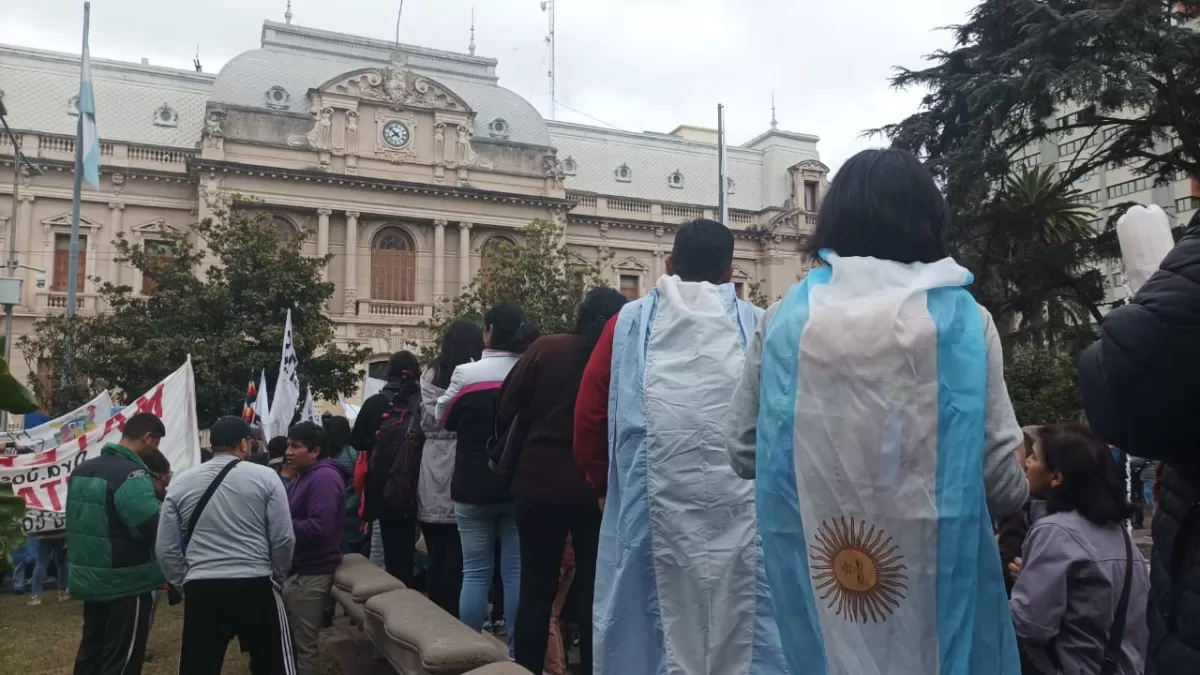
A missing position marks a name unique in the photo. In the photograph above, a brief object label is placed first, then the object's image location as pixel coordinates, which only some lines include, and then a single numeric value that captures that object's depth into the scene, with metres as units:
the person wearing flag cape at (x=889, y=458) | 2.31
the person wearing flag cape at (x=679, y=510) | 3.26
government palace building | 33.12
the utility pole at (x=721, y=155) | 25.02
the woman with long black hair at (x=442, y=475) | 6.10
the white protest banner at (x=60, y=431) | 8.59
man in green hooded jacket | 5.66
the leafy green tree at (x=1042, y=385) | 16.95
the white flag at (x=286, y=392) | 11.62
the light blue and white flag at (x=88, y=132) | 21.66
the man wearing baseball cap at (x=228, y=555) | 5.09
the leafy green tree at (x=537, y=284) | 25.20
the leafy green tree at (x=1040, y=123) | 14.11
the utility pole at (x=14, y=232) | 12.39
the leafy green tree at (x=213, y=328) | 21.47
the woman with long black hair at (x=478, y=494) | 5.24
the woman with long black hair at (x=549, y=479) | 4.49
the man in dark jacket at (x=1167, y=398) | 1.77
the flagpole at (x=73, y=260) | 21.70
